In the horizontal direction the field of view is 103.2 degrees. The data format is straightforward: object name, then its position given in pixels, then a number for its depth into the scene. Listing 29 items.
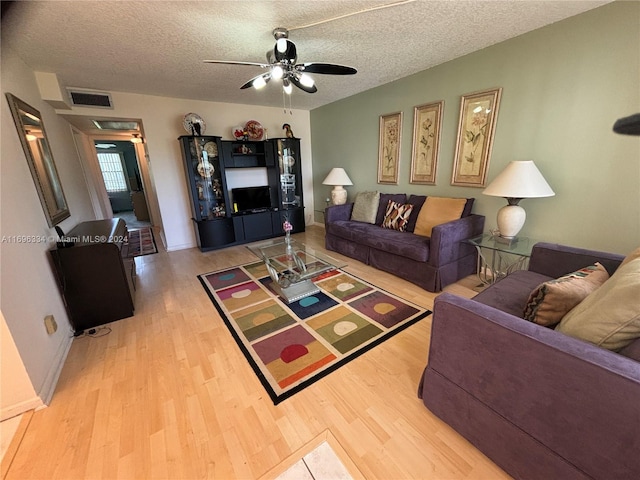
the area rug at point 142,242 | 4.19
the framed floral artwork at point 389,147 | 3.43
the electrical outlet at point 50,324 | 1.69
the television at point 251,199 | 4.34
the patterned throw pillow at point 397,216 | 3.17
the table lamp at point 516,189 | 2.04
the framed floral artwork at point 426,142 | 2.99
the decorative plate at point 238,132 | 4.12
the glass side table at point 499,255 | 2.28
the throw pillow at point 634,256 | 1.20
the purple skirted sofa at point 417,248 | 2.47
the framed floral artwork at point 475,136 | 2.54
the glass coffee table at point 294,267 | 2.44
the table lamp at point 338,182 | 4.05
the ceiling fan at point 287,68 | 1.89
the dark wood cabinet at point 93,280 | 2.02
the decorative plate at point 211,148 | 3.86
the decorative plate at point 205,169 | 3.88
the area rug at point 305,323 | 1.67
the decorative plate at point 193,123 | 3.65
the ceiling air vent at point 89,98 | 3.12
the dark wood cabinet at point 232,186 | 3.86
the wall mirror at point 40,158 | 1.92
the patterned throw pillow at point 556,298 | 1.09
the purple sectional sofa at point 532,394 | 0.75
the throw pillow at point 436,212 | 2.75
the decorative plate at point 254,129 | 4.17
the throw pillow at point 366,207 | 3.62
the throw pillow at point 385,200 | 3.41
